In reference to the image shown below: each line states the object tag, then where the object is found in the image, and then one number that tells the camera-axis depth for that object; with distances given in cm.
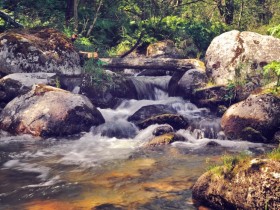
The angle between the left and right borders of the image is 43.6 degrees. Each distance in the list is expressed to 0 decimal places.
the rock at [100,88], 1295
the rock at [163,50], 1892
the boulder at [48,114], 1022
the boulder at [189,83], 1390
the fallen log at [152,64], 1490
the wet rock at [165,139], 935
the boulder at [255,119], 984
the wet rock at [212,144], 943
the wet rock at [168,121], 1098
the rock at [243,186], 426
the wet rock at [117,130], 1074
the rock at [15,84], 1166
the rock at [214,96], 1248
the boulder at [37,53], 1245
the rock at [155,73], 1678
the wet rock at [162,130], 1014
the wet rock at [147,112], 1172
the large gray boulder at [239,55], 1339
